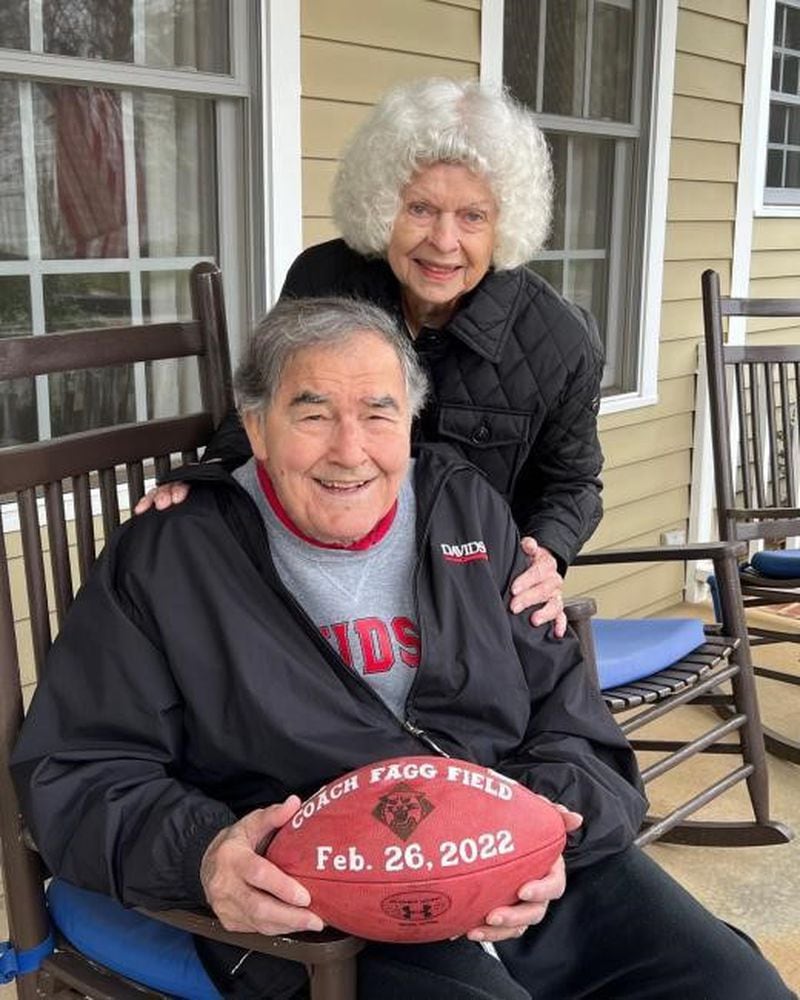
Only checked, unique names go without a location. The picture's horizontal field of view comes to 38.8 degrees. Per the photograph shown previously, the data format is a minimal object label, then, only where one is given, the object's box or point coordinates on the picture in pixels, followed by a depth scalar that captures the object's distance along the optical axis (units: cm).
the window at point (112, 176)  237
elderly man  129
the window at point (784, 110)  493
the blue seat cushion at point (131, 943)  135
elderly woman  176
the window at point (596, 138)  367
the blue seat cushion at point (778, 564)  313
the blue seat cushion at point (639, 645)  236
